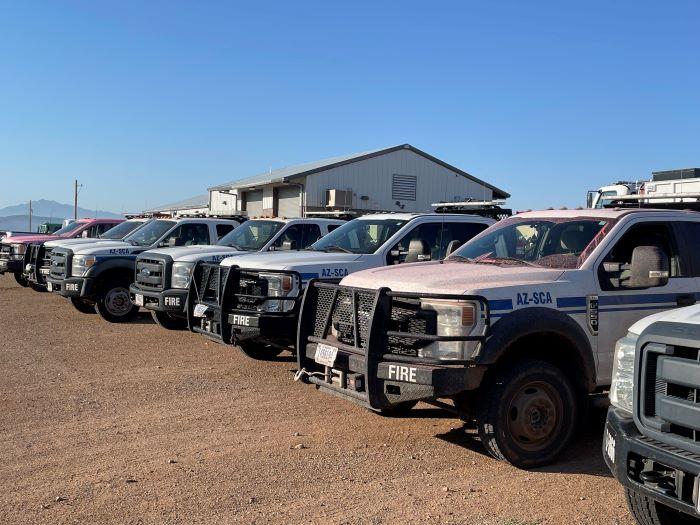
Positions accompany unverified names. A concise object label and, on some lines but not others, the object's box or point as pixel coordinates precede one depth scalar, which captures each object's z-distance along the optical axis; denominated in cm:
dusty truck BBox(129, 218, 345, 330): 1075
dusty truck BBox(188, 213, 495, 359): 787
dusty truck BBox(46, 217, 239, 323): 1294
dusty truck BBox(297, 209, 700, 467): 511
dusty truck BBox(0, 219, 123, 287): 1777
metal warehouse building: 3206
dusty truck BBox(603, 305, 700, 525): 337
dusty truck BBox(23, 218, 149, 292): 1498
